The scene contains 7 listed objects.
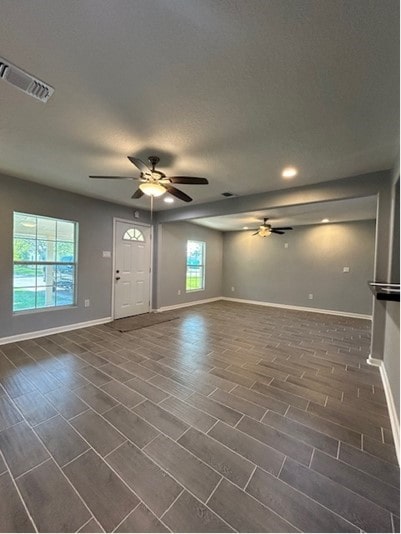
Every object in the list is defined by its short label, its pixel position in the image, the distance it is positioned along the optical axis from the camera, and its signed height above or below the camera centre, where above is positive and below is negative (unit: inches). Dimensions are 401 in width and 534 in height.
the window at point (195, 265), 269.7 -2.0
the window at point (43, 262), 142.3 -0.9
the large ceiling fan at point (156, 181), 98.2 +37.7
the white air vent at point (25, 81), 56.8 +49.4
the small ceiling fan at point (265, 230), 224.8 +36.8
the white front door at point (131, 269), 196.9 -6.0
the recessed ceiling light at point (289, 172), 116.2 +50.8
